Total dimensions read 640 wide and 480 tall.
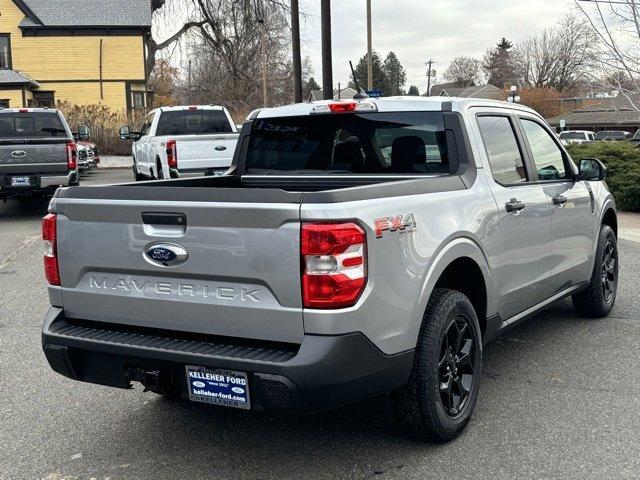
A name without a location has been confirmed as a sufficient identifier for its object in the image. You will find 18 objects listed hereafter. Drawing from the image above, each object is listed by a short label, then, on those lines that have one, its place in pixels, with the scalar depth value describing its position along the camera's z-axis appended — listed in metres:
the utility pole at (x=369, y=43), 25.97
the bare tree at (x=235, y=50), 42.81
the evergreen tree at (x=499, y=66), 104.12
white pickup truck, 13.53
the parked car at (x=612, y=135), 41.67
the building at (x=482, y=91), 94.28
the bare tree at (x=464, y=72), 116.52
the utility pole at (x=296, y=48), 22.16
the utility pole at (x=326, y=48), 18.86
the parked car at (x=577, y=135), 45.50
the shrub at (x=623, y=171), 15.24
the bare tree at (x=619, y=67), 15.38
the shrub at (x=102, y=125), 35.69
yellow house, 40.44
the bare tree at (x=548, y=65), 87.00
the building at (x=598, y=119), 64.50
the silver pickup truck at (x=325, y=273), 3.15
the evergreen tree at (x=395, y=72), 133.88
